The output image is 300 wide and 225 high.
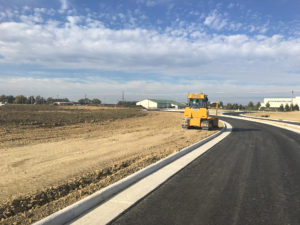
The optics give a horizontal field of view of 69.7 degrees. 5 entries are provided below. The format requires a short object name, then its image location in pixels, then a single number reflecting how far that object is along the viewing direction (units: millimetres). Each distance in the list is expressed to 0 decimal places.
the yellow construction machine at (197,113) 17609
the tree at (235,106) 101556
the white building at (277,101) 128488
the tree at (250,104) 105662
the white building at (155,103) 127812
